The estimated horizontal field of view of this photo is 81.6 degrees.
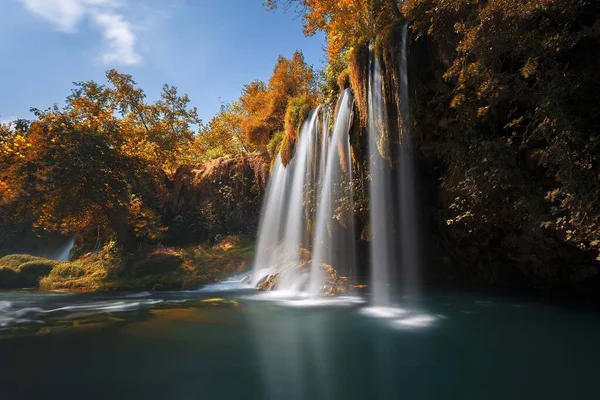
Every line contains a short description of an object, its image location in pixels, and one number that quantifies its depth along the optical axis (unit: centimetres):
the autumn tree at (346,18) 1088
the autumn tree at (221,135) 3238
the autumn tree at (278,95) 2144
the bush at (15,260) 1722
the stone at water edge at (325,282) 1016
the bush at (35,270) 1686
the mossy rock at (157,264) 1579
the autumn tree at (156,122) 2080
